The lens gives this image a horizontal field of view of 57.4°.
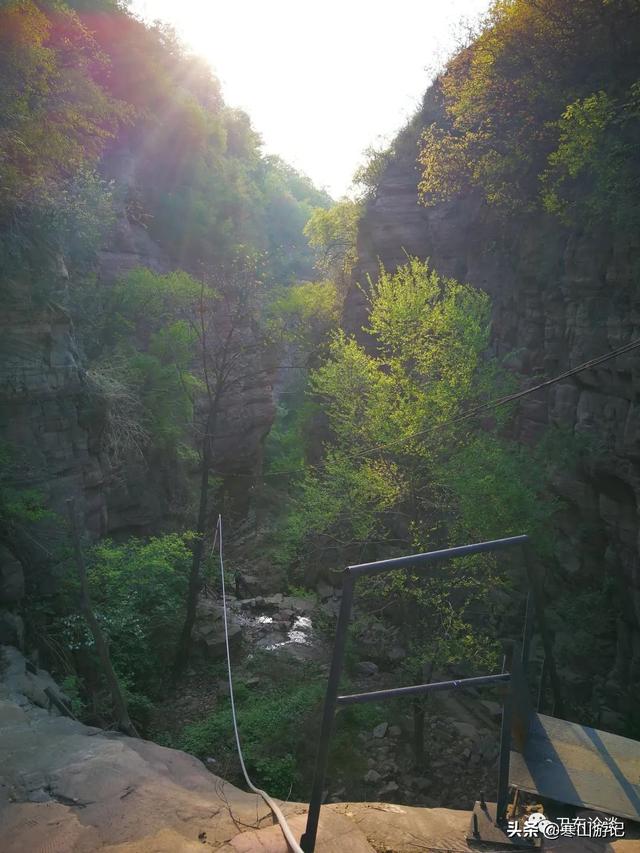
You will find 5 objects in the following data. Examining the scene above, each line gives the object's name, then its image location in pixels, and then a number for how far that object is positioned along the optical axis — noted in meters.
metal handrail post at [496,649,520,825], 3.51
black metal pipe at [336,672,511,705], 3.12
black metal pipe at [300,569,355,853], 2.96
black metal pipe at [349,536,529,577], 2.89
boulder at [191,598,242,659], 14.84
